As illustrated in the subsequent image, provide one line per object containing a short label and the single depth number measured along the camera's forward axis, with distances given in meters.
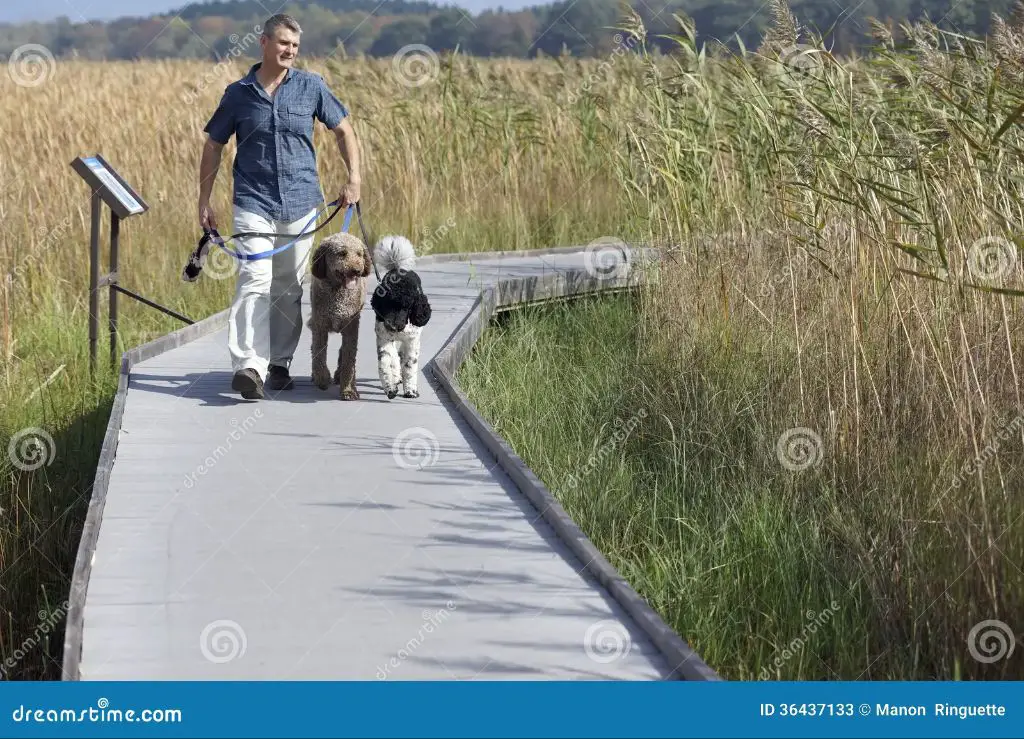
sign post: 16.17
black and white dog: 12.71
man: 13.30
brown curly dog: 12.75
